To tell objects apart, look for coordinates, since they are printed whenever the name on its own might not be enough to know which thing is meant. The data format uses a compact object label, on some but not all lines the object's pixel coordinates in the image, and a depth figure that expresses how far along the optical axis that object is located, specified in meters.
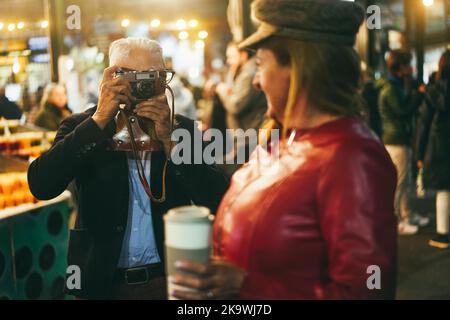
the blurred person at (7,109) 5.25
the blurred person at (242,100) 5.09
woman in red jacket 1.31
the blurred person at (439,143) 5.98
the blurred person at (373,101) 7.07
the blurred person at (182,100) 7.89
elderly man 2.20
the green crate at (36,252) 3.92
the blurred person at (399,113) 6.66
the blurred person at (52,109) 7.98
